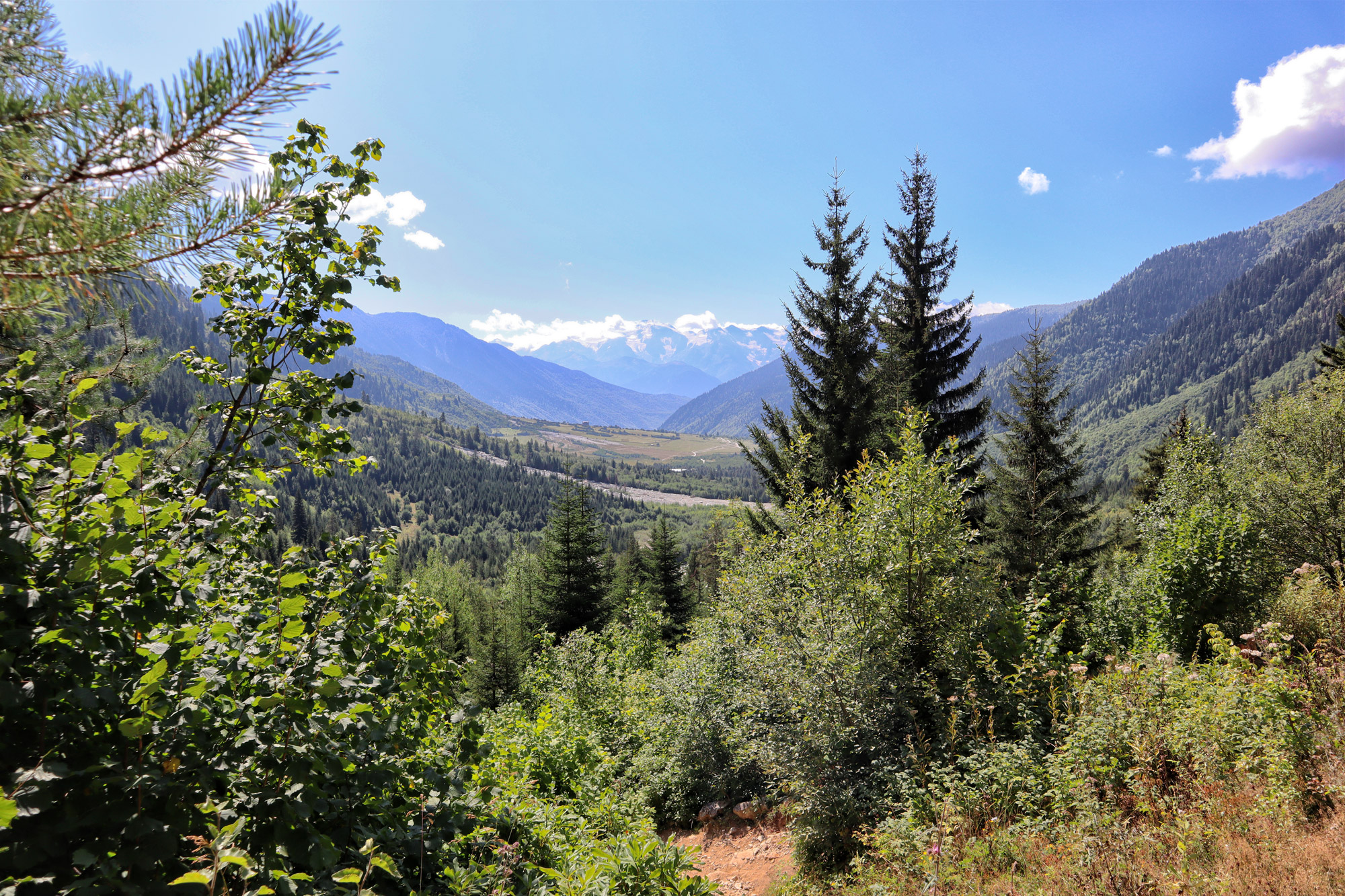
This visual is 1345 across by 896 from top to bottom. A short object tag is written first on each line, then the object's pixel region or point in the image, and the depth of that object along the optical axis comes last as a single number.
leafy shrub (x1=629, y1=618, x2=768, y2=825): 10.96
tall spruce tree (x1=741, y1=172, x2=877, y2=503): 16.59
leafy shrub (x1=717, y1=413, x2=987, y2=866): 8.15
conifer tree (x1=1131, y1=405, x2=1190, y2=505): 28.73
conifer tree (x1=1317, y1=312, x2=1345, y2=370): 22.88
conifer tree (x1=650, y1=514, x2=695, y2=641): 37.72
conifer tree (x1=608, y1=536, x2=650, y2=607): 40.41
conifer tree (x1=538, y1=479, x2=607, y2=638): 30.23
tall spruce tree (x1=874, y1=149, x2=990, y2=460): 16.92
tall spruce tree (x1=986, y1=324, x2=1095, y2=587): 19.84
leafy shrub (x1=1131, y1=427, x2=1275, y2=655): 10.92
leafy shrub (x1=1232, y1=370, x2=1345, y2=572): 14.57
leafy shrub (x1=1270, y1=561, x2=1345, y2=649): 8.75
